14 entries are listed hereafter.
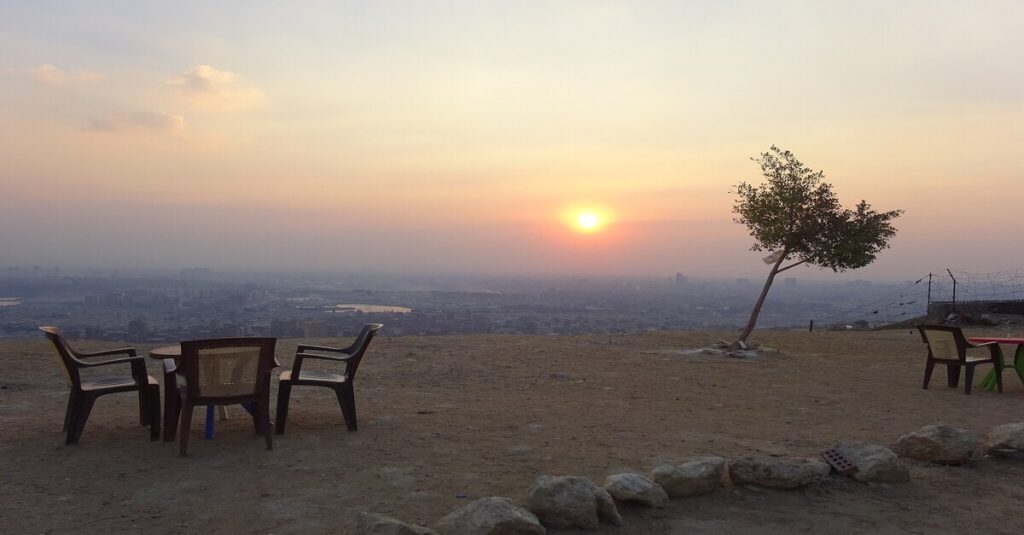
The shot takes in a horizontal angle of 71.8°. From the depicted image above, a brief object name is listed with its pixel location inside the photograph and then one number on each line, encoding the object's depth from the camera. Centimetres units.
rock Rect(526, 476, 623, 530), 421
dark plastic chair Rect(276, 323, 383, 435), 618
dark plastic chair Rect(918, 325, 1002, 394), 953
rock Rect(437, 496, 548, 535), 383
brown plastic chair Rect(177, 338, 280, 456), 540
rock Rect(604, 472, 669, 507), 457
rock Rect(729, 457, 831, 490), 502
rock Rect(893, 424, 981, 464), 572
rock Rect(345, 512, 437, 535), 361
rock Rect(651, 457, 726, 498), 482
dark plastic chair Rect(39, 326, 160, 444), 571
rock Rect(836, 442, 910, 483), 523
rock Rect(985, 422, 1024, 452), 588
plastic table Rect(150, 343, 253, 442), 577
